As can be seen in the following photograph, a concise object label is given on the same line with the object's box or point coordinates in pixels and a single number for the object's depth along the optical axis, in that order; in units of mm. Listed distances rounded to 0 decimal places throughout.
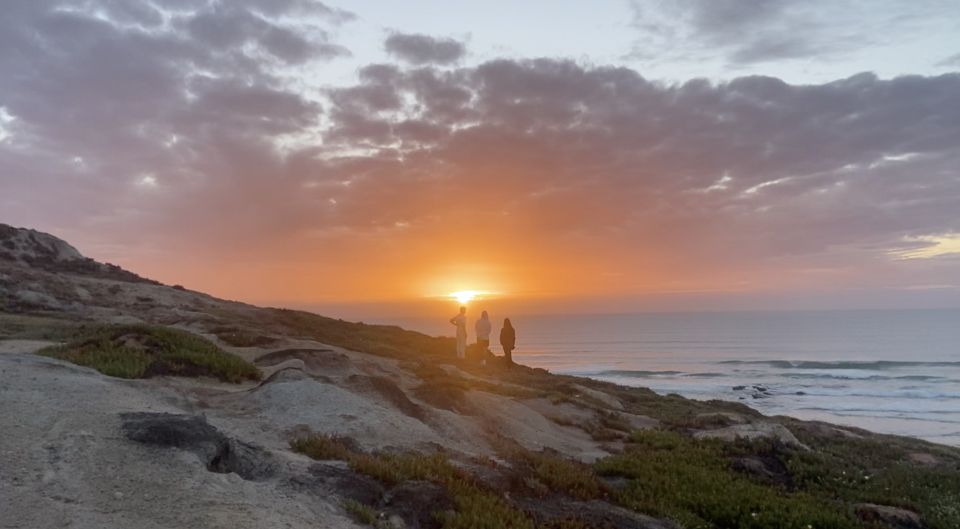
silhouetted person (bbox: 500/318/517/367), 32094
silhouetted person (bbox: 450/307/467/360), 30281
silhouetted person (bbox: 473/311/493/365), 31250
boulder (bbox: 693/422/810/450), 18928
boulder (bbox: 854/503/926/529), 12992
